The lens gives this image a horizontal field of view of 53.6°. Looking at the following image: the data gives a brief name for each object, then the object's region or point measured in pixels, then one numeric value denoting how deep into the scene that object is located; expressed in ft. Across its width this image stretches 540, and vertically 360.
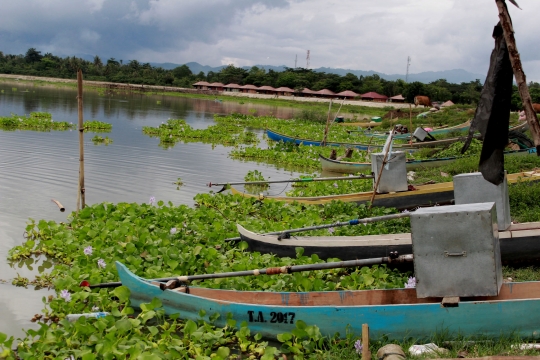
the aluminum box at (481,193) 20.68
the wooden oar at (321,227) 20.28
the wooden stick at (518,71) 13.99
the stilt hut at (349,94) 195.25
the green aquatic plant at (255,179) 43.55
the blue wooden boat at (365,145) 58.57
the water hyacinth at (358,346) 14.85
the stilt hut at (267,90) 224.12
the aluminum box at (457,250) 14.71
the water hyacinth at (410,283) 18.34
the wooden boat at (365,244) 20.26
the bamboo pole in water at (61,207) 32.56
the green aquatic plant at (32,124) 71.05
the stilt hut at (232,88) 239.09
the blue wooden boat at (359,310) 14.56
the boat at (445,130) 72.13
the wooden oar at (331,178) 32.39
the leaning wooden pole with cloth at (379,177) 27.43
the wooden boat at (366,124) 106.52
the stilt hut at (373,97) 192.85
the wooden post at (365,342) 13.50
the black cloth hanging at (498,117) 15.60
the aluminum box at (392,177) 30.35
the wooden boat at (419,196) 29.81
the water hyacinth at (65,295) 18.02
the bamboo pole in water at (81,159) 29.53
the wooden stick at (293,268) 16.06
